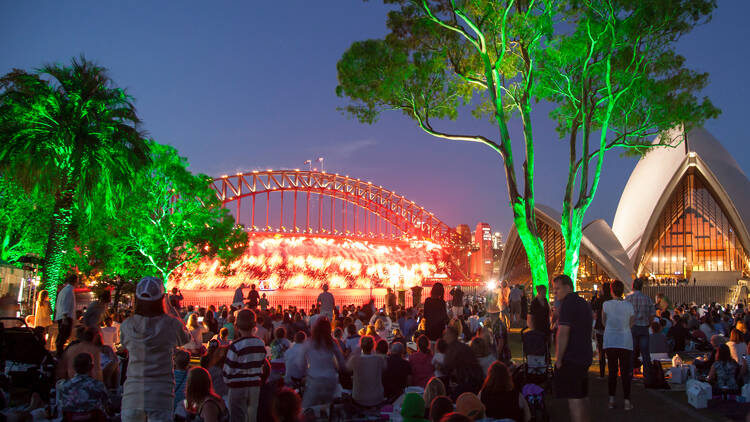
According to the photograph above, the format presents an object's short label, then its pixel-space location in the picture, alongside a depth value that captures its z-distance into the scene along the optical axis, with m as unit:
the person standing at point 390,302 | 18.87
